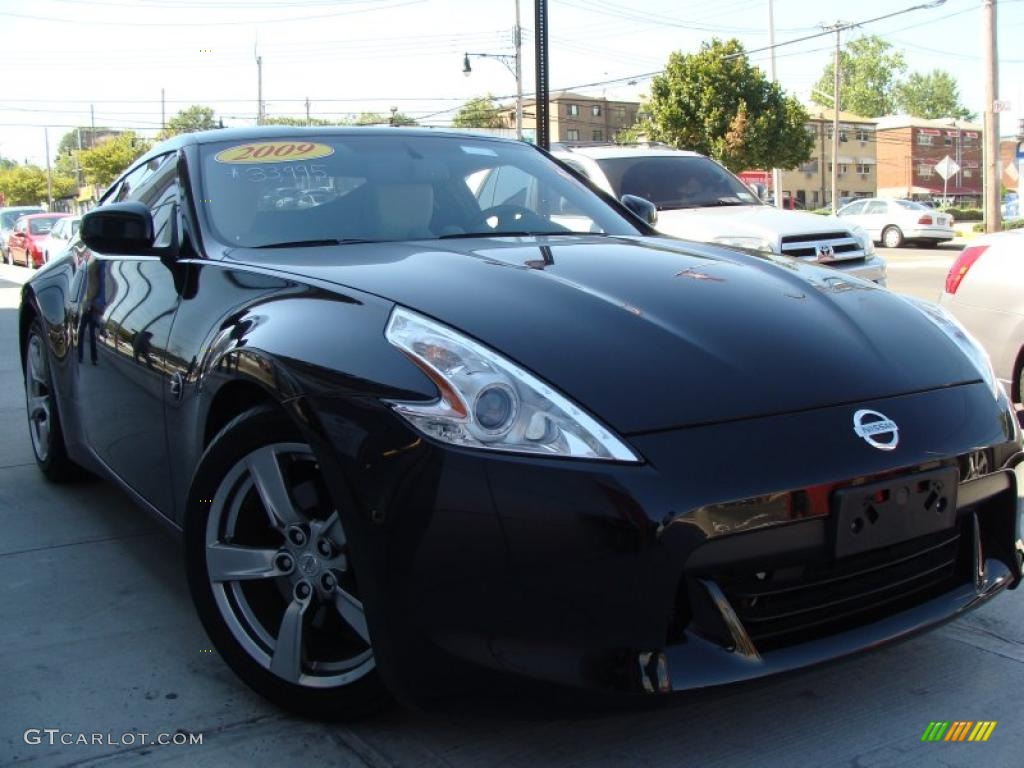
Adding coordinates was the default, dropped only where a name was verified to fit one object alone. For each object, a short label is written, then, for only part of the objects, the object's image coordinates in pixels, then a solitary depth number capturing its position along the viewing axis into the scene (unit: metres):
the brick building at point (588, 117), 89.43
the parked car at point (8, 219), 30.70
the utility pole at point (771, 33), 40.43
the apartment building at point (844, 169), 90.38
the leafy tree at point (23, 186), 89.12
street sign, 36.56
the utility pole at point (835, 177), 45.20
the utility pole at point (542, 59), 9.80
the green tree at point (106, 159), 66.56
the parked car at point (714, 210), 9.27
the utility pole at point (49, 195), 83.93
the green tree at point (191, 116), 97.08
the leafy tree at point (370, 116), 82.39
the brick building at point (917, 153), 88.31
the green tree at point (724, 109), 32.97
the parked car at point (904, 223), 28.33
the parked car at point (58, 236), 21.69
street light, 38.59
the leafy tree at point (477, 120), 76.94
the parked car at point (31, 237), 25.83
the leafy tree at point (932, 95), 116.88
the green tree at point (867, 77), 110.38
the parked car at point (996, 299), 5.45
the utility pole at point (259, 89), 56.37
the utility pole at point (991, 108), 23.69
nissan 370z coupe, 1.98
